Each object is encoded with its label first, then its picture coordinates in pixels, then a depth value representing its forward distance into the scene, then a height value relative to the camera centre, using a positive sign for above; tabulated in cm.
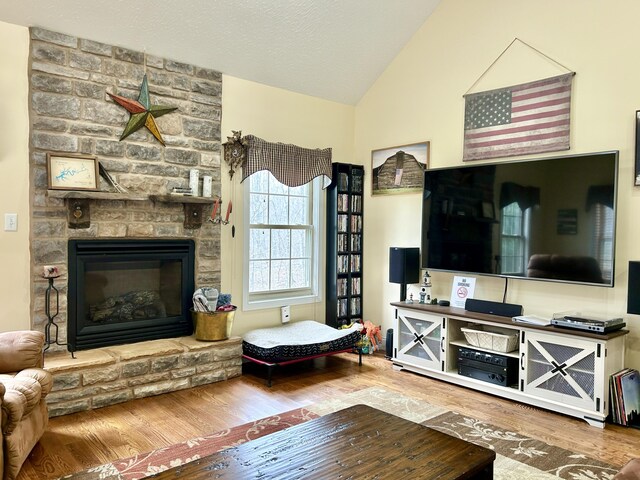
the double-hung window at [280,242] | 464 -16
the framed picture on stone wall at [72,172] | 340 +36
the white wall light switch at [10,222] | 331 -1
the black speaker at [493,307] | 379 -62
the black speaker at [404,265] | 450 -34
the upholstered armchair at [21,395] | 228 -86
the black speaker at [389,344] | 469 -113
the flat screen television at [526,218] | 336 +10
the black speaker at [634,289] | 308 -35
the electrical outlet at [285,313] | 480 -86
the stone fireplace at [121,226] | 338 -2
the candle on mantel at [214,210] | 421 +13
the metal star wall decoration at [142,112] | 375 +89
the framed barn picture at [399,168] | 473 +62
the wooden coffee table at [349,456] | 176 -89
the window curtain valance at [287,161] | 445 +63
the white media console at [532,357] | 317 -93
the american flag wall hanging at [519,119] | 375 +92
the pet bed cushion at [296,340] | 395 -99
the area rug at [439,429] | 250 -126
